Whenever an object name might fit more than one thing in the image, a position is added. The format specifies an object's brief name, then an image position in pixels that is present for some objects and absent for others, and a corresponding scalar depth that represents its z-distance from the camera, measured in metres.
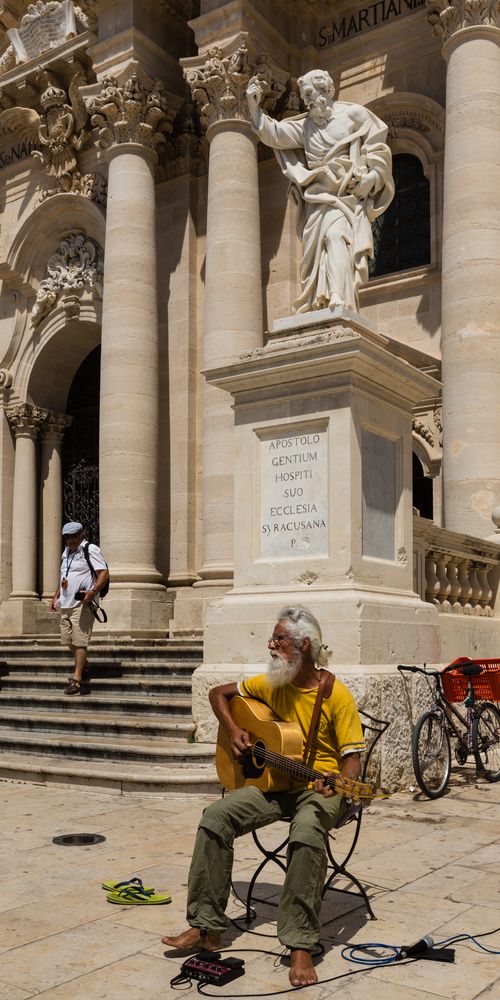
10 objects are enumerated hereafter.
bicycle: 7.60
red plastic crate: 8.27
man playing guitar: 3.97
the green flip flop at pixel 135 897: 4.70
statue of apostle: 8.63
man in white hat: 11.05
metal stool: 4.45
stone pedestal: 7.77
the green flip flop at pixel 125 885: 4.81
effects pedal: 3.78
